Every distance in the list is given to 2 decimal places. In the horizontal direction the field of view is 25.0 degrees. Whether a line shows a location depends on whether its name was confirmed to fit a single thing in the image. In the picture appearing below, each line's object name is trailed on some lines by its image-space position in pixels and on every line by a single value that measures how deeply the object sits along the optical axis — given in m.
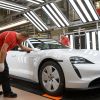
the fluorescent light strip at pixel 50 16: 12.43
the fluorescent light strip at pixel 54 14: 12.23
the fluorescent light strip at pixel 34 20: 14.01
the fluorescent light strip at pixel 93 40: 12.35
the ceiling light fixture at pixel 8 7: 11.98
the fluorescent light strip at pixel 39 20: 14.00
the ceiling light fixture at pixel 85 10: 10.66
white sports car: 3.76
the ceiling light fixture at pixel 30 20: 14.24
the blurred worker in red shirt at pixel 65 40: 11.01
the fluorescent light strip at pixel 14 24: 15.05
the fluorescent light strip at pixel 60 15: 12.40
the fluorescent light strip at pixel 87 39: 12.85
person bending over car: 3.98
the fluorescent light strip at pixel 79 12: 11.18
